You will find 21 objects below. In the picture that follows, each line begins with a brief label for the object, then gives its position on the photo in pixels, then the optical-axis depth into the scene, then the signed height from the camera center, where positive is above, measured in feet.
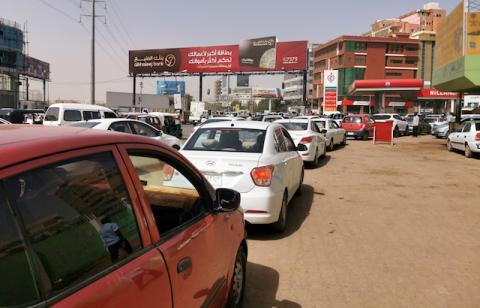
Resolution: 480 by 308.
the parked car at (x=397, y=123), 102.81 -1.09
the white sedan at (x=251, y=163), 19.54 -2.17
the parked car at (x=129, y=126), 39.45 -1.25
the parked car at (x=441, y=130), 99.40 -2.36
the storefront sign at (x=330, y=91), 127.85 +7.29
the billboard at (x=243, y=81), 405.37 +30.86
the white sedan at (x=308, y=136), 45.75 -2.04
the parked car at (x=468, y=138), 55.89 -2.40
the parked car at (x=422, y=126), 113.69 -1.88
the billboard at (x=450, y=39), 67.56 +13.37
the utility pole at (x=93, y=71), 104.17 +9.39
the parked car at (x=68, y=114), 56.03 -0.29
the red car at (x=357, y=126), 92.53 -1.73
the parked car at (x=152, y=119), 74.02 -0.99
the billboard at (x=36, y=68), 270.20 +26.50
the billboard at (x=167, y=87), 328.49 +19.27
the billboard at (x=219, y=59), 170.71 +22.83
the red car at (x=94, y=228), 5.25 -1.68
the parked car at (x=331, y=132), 65.77 -2.32
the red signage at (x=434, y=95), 166.36 +8.95
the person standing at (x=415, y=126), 107.14 -1.73
